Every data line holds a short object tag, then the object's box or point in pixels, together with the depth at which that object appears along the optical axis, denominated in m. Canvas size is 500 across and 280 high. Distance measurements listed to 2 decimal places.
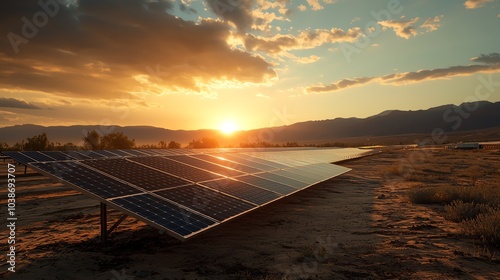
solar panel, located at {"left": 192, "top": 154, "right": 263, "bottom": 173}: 15.91
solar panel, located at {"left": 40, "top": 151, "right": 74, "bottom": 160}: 10.51
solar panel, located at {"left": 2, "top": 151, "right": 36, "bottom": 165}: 9.04
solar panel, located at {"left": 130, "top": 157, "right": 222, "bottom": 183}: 11.89
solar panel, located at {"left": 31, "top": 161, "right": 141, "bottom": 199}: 7.97
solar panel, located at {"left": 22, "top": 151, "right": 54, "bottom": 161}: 9.74
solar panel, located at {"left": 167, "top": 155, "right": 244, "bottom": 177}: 14.03
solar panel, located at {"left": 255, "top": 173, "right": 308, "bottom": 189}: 14.96
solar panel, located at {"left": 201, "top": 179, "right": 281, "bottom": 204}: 10.81
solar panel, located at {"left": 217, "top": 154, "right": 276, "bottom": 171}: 17.70
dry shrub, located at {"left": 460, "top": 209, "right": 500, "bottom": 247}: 9.34
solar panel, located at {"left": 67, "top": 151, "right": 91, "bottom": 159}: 11.42
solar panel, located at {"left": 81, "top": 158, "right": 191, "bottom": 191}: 9.79
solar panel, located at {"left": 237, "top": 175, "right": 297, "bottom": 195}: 13.05
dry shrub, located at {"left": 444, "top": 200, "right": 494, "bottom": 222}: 12.26
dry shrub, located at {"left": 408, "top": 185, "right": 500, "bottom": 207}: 14.49
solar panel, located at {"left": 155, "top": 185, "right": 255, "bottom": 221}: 8.55
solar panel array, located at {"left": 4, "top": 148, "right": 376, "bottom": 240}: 7.64
